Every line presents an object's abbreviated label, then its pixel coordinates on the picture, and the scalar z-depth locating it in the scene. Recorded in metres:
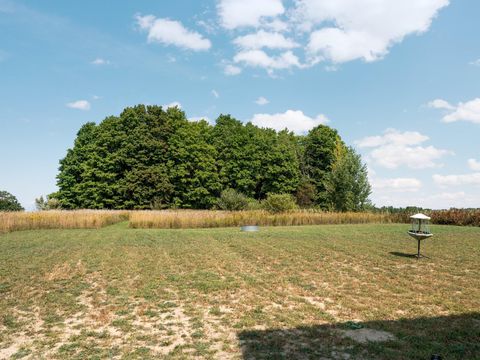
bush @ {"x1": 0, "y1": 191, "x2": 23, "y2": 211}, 49.84
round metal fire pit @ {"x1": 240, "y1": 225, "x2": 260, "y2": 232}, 21.12
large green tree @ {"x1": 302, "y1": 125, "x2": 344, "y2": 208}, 51.59
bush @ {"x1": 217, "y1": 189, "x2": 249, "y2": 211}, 34.83
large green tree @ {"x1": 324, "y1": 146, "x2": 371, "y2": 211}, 36.78
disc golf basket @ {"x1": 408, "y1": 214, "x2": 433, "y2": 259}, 11.02
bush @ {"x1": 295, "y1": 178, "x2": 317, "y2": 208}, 46.97
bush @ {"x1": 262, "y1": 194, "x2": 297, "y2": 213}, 30.50
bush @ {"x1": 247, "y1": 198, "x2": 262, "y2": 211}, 33.99
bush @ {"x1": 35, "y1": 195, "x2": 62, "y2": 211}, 44.09
